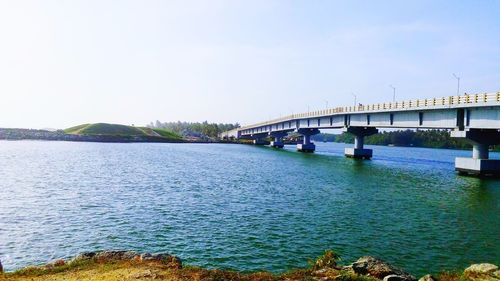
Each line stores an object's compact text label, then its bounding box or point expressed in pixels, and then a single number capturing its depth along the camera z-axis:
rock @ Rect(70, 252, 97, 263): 17.22
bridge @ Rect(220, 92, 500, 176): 57.84
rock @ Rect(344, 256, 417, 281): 15.88
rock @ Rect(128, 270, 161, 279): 14.27
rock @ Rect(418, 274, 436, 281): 15.33
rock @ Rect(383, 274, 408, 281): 15.15
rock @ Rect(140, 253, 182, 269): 16.70
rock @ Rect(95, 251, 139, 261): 17.39
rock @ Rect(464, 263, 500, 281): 15.78
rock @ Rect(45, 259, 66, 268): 16.74
